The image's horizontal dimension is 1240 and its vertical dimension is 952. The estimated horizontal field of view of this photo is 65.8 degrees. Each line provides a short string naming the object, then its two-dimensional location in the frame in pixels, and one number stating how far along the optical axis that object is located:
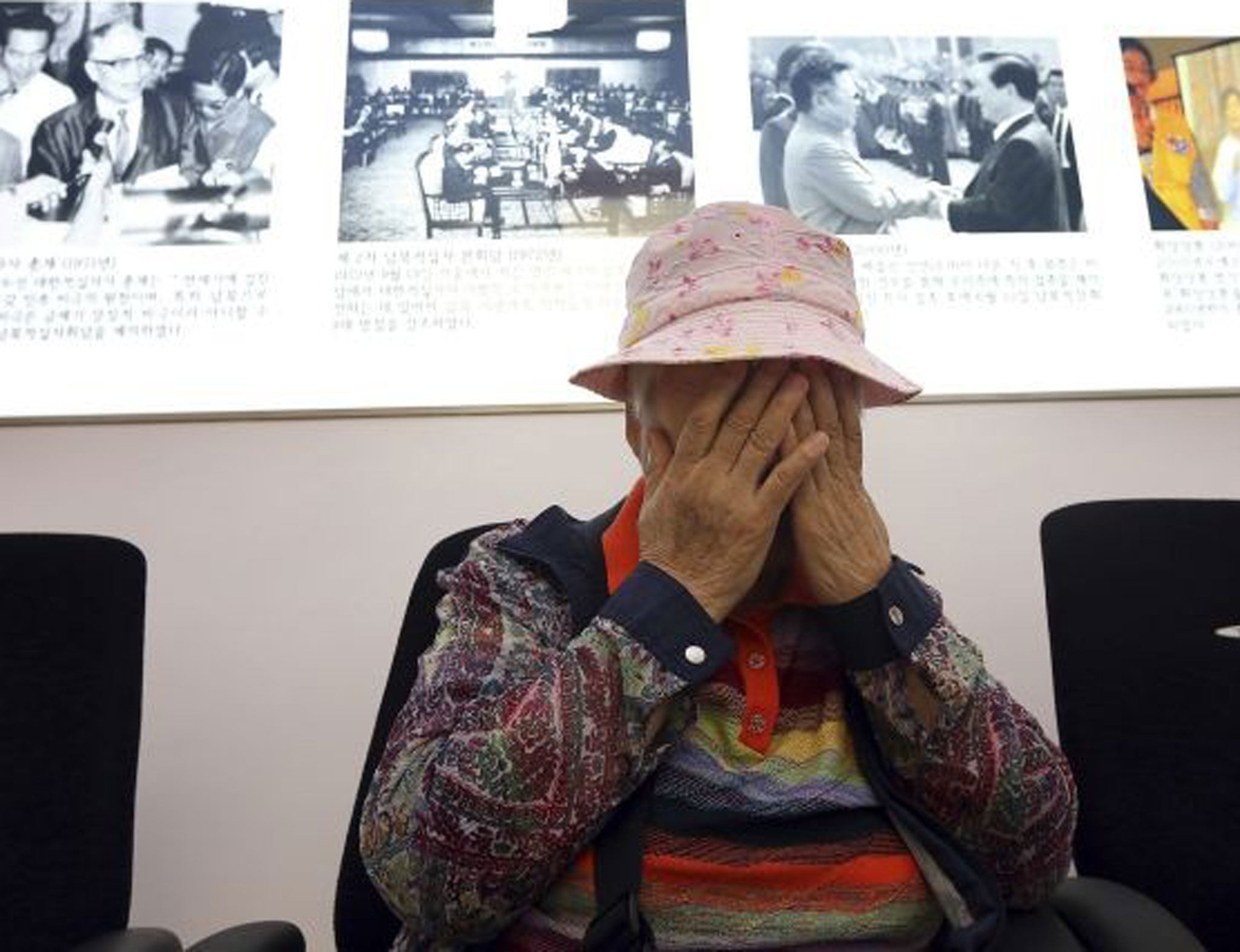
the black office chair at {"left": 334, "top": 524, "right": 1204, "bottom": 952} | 0.68
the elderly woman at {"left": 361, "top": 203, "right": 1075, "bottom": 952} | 0.66
